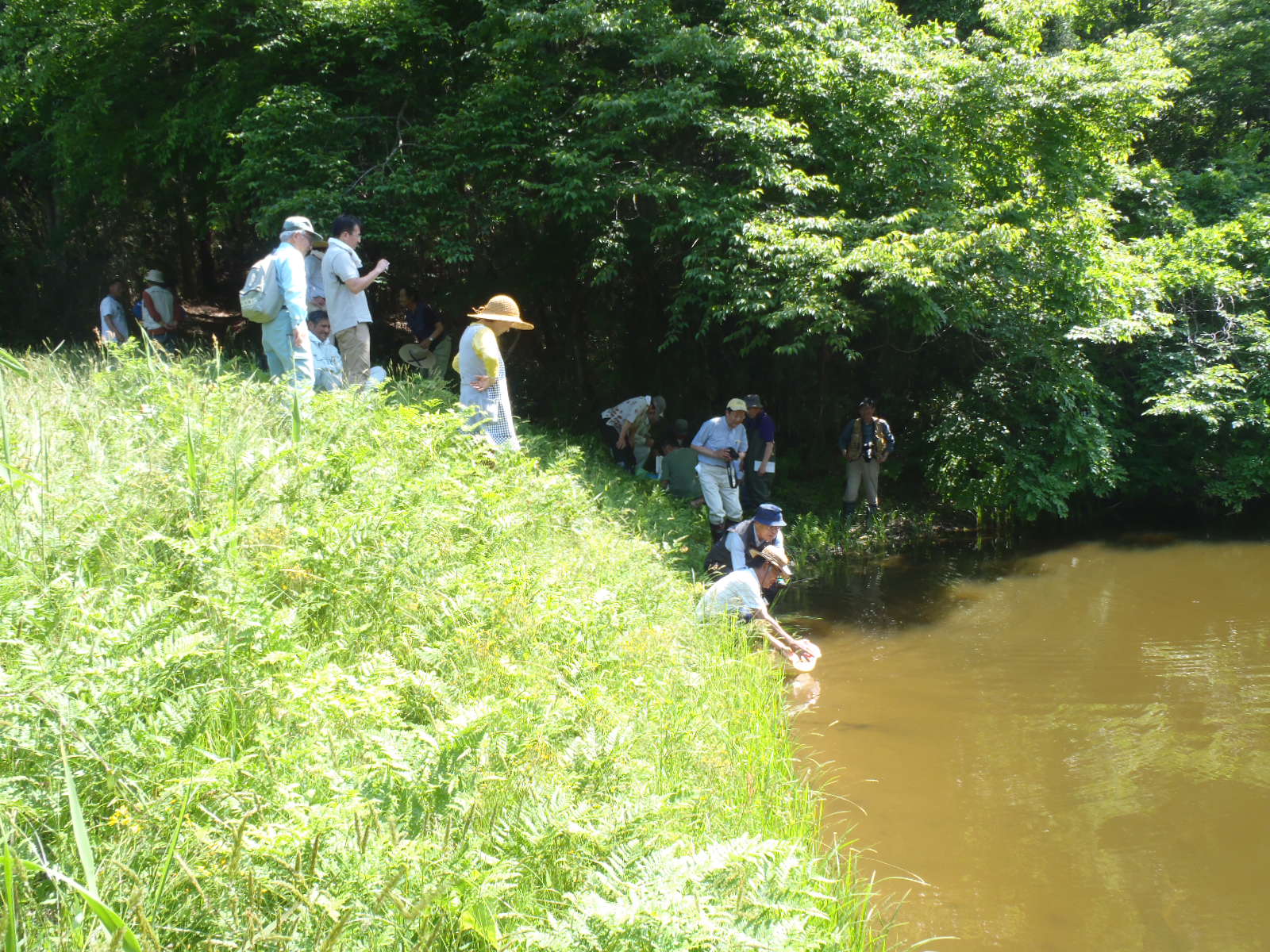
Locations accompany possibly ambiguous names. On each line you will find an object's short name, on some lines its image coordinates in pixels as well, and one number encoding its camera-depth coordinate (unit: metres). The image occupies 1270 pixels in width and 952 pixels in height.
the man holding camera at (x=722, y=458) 11.09
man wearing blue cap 8.11
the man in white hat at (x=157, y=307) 11.22
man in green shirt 12.45
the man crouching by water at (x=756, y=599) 7.46
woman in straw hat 7.22
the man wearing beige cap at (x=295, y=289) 6.66
